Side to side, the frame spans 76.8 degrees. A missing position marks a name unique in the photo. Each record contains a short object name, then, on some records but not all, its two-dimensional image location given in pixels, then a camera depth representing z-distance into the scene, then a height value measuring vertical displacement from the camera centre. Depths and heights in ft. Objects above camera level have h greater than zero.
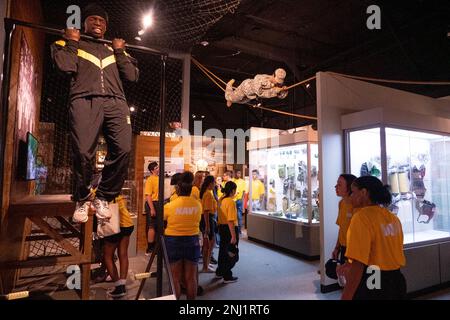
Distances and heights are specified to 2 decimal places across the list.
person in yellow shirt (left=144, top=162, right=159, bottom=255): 16.55 -0.60
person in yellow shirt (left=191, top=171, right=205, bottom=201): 16.26 -0.19
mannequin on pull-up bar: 6.10 +1.64
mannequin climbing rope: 13.65 +4.44
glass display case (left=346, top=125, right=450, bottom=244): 12.73 +0.35
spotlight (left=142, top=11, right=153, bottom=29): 13.00 +7.30
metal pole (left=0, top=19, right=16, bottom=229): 5.90 +1.86
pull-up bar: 6.16 +3.37
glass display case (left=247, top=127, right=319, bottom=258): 18.11 -1.09
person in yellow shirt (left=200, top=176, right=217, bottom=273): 14.67 -2.17
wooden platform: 8.73 -1.94
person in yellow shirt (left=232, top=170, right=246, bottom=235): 22.52 -1.32
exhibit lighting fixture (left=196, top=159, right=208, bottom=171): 25.31 +1.05
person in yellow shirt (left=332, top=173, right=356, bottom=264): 10.10 -1.29
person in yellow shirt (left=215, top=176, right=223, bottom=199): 27.64 -0.43
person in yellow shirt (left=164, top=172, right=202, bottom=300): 9.68 -1.95
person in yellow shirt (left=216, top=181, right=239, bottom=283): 13.39 -2.49
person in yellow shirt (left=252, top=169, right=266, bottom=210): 23.17 -1.42
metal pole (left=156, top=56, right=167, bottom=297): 7.45 -0.06
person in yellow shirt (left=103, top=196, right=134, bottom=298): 11.76 -3.03
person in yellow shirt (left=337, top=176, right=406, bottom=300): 6.26 -1.77
